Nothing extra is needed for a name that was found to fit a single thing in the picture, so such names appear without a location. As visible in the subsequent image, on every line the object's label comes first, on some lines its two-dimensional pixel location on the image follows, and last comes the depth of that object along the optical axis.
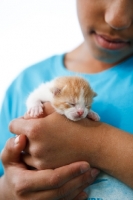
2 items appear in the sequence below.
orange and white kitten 0.37
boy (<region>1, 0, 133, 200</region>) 0.34
